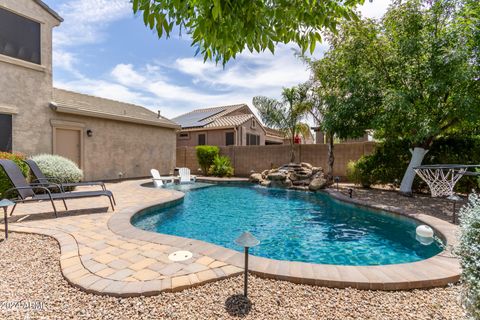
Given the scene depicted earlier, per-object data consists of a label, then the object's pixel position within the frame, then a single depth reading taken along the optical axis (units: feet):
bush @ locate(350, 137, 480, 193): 31.09
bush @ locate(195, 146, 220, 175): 58.73
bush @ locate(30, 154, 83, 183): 29.19
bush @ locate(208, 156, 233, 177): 56.85
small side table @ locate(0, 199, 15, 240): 13.03
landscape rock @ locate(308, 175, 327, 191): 39.34
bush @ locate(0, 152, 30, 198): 24.50
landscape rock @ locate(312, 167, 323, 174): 46.77
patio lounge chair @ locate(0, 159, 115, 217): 18.70
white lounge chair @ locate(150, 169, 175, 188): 40.91
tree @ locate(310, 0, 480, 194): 25.36
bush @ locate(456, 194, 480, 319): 5.99
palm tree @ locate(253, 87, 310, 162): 49.96
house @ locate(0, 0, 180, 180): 32.68
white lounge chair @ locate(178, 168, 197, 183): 47.34
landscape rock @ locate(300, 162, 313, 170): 48.38
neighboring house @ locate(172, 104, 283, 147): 72.40
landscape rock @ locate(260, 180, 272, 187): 45.66
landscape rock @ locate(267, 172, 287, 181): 45.19
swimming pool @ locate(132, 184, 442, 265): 16.39
